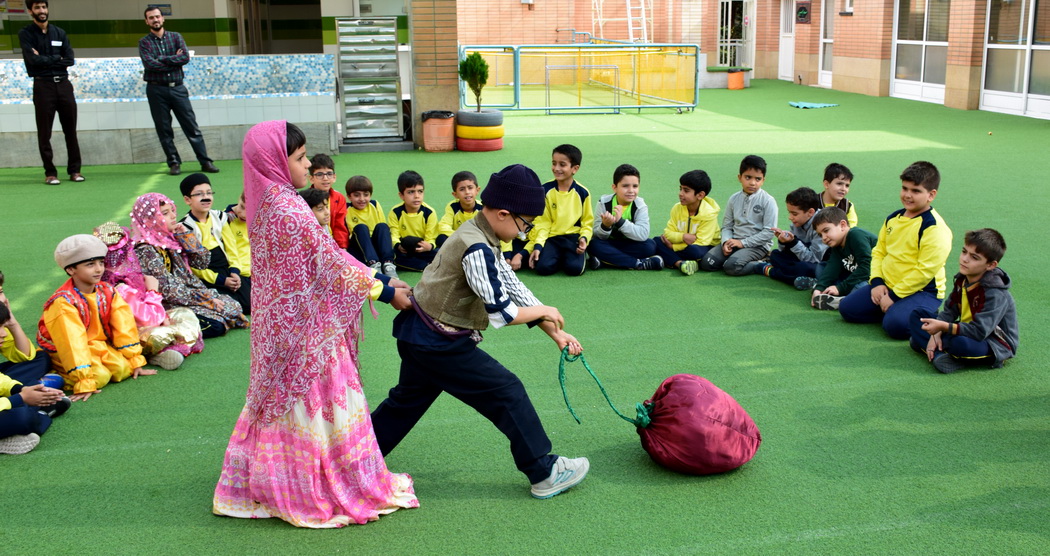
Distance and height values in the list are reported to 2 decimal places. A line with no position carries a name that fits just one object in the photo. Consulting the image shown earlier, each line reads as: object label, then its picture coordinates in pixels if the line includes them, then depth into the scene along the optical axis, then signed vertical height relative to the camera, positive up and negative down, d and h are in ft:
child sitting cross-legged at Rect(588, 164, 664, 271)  24.08 -4.22
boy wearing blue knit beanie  11.10 -2.93
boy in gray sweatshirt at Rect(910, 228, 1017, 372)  15.79 -4.34
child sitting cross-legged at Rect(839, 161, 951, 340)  17.94 -3.77
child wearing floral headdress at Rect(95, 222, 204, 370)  17.40 -4.30
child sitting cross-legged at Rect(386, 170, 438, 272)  24.56 -4.08
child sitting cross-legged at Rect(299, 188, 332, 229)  19.98 -2.70
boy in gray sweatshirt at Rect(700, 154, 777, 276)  23.45 -4.01
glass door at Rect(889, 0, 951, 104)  64.39 +0.84
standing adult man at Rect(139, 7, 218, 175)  38.24 -0.46
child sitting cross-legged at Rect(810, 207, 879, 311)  20.62 -4.24
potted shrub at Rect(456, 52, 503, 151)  44.62 -2.87
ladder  89.04 +4.34
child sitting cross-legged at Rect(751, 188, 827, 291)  22.47 -4.32
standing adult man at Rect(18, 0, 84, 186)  35.55 -0.12
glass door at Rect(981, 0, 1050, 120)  53.72 +0.04
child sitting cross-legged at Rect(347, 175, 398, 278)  24.22 -4.02
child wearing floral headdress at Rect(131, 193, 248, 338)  18.31 -3.69
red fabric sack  12.57 -4.83
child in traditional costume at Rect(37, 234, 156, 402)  15.81 -4.20
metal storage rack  48.08 -0.30
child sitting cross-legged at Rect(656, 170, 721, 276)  23.86 -4.14
